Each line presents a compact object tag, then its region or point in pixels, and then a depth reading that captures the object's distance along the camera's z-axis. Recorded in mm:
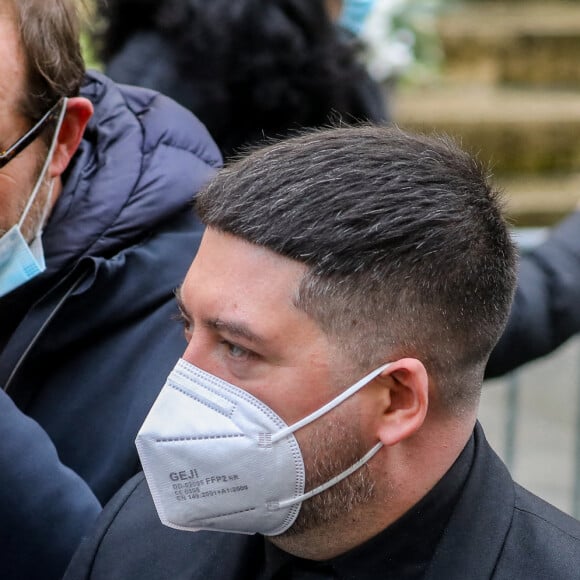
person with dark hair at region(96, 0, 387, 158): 6902
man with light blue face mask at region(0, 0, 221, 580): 4598
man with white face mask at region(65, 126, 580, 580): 3568
